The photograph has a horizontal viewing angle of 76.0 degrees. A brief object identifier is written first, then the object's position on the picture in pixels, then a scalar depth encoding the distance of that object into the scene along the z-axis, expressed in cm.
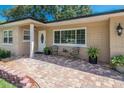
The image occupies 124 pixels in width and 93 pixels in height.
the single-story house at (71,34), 481
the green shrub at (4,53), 692
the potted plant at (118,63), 424
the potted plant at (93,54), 519
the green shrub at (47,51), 708
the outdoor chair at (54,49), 698
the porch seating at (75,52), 614
